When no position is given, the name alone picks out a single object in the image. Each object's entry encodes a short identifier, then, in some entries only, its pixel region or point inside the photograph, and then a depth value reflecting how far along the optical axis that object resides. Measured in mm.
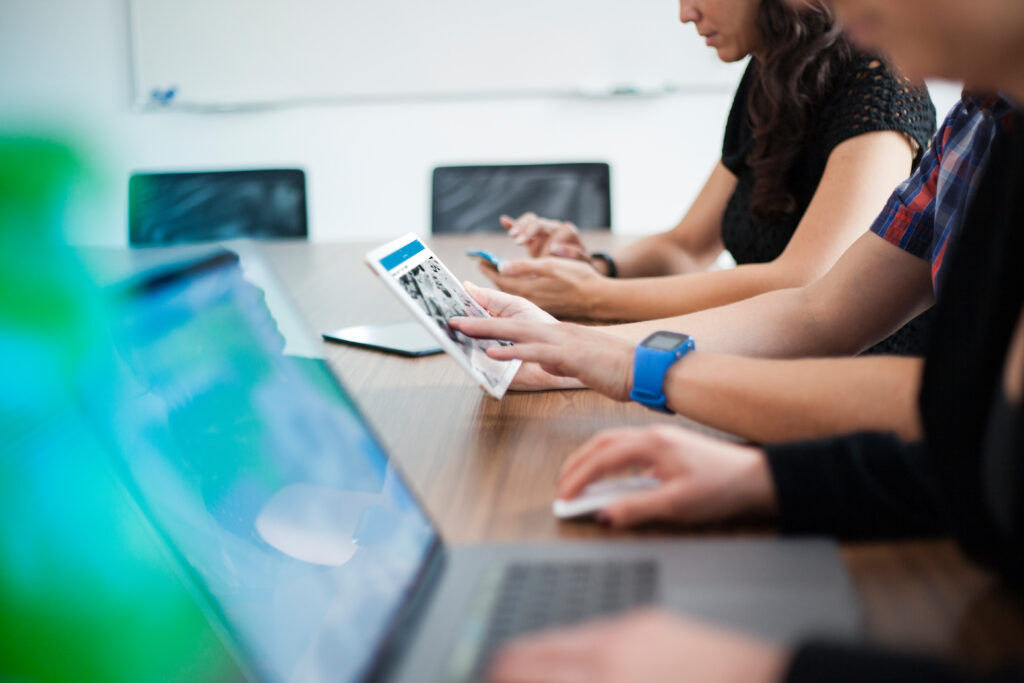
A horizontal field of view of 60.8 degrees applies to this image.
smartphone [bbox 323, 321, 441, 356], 1139
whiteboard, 3449
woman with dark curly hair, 1280
